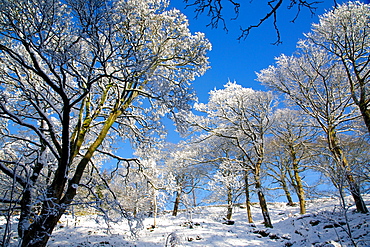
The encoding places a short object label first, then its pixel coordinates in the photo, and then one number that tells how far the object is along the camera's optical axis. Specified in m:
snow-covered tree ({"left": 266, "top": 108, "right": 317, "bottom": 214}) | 12.72
